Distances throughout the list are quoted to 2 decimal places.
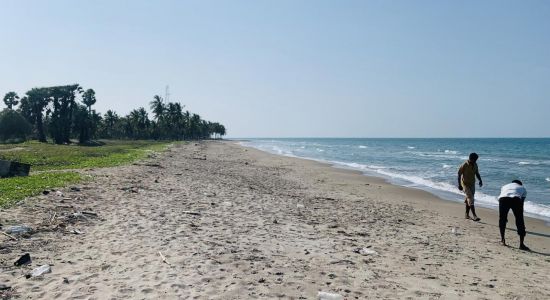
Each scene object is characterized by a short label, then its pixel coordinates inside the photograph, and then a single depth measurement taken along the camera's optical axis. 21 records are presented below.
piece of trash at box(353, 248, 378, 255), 8.60
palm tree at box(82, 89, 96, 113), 91.23
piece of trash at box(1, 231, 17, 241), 7.96
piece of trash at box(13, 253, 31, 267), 6.73
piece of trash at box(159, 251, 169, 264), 7.25
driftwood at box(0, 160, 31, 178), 16.92
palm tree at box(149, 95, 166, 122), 123.12
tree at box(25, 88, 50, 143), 78.50
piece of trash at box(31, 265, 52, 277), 6.39
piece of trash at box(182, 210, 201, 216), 11.54
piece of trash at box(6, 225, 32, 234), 8.30
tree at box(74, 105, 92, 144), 75.06
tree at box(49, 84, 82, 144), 71.43
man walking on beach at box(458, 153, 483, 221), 13.59
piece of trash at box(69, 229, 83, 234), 8.87
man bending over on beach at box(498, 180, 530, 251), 10.04
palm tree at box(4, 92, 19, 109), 90.06
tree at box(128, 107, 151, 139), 119.77
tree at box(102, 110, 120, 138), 123.88
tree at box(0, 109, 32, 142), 69.43
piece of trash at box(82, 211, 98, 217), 10.51
